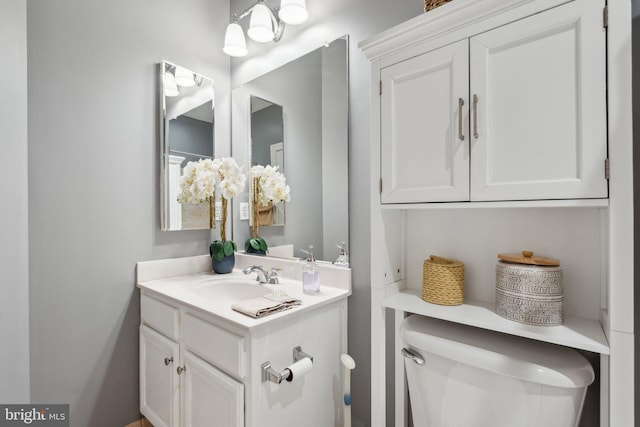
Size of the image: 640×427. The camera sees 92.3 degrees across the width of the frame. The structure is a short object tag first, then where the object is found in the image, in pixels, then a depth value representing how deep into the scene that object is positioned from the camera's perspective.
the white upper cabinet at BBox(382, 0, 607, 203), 0.69
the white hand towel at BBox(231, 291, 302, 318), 1.06
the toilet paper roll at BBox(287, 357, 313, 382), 1.01
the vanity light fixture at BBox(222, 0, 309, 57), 1.49
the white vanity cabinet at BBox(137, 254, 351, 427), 1.03
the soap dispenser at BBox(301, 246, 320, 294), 1.34
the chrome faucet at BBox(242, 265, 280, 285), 1.54
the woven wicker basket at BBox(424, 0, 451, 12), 0.93
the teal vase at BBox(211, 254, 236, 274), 1.76
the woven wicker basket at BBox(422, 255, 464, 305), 1.00
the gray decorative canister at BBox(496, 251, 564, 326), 0.81
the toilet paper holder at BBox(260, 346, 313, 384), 0.99
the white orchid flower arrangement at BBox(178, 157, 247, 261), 1.65
